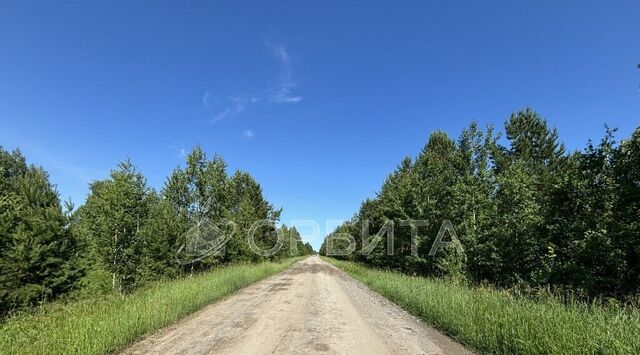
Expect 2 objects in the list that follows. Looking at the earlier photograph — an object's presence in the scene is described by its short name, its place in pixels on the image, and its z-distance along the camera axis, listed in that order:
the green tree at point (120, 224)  19.41
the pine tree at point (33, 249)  16.27
